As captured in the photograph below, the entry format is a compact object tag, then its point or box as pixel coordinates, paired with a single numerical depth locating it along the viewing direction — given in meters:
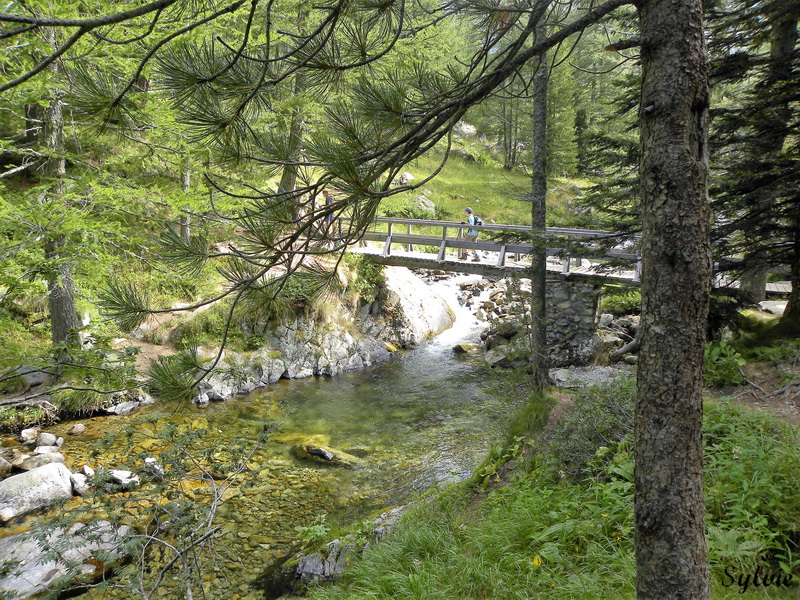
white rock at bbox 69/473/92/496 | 6.48
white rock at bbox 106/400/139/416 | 9.19
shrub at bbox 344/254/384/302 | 14.72
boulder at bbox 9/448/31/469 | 6.84
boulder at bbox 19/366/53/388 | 8.80
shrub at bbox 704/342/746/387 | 6.46
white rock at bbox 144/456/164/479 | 4.58
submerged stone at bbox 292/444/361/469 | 7.84
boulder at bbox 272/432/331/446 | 8.57
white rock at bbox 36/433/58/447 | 7.60
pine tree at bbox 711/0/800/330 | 6.34
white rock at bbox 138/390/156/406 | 9.62
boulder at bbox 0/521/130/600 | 4.75
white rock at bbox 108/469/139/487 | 6.62
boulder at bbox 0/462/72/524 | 6.02
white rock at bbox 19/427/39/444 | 7.75
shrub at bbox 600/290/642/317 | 15.70
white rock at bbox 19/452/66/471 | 6.82
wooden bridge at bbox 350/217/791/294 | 7.76
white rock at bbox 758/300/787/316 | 9.42
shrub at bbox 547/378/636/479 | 4.77
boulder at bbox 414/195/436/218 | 26.53
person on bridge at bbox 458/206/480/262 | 14.09
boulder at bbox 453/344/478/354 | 14.30
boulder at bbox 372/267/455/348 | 15.13
